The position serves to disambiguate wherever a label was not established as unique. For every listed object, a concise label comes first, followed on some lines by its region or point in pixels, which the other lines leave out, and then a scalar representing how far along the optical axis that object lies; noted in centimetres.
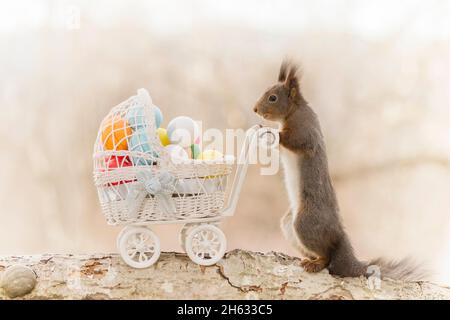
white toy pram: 225
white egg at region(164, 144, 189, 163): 228
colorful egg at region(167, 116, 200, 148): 235
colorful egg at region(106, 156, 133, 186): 227
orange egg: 228
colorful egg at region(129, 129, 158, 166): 226
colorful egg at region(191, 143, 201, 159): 240
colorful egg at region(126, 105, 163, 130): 226
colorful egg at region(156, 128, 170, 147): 238
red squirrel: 234
